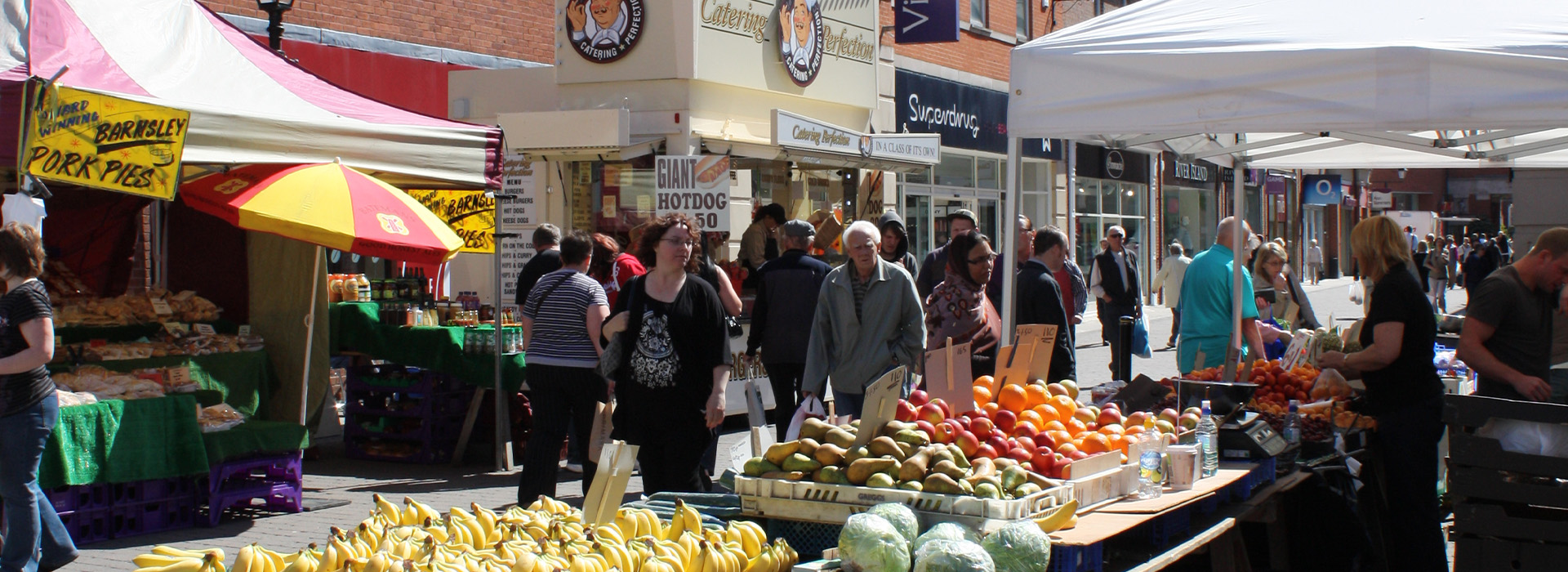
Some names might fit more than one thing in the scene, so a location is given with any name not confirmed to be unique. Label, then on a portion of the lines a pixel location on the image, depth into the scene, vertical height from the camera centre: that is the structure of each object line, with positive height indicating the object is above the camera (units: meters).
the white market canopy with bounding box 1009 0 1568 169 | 4.71 +0.71
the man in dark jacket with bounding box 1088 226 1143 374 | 13.62 -0.31
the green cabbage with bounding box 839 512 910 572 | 3.41 -0.76
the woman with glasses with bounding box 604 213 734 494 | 5.66 -0.45
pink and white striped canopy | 6.82 +0.98
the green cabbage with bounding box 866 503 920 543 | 3.58 -0.72
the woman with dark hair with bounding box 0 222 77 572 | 5.53 -0.53
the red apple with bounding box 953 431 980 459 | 4.21 -0.60
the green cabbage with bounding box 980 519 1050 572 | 3.45 -0.77
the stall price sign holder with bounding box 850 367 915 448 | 4.14 -0.47
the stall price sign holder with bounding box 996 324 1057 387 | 5.57 -0.43
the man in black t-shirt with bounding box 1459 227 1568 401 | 5.57 -0.36
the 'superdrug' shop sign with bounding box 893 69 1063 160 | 18.27 +2.18
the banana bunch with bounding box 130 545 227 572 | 3.19 -0.75
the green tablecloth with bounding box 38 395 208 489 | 6.44 -0.93
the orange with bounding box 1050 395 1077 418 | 5.05 -0.58
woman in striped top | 6.96 -0.55
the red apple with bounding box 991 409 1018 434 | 4.68 -0.59
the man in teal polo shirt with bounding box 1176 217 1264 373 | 8.20 -0.32
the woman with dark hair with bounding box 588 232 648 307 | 8.21 -0.02
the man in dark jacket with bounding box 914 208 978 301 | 9.41 -0.04
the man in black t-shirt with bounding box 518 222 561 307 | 8.89 +0.02
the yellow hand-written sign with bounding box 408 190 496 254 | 9.70 +0.36
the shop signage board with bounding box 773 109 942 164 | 12.16 +1.19
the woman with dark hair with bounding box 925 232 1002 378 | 7.00 -0.28
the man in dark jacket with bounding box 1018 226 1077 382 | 7.41 -0.29
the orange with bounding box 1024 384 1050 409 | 5.11 -0.54
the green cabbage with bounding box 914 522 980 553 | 3.49 -0.74
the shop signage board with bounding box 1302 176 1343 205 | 29.42 +1.53
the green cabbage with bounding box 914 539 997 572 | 3.33 -0.77
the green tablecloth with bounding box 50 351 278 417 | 7.74 -0.70
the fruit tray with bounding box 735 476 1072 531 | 3.70 -0.72
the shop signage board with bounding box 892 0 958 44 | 17.23 +3.15
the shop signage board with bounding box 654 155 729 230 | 10.78 +0.60
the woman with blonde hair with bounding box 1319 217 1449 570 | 5.46 -0.57
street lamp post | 10.15 +1.89
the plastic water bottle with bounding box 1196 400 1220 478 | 4.83 -0.70
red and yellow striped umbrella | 7.05 +0.30
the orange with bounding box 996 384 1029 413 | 5.07 -0.55
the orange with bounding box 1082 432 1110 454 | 4.47 -0.65
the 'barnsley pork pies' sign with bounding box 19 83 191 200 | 6.08 +0.58
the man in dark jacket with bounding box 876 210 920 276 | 8.98 +0.15
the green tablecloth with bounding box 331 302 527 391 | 9.07 -0.60
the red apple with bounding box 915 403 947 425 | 4.45 -0.54
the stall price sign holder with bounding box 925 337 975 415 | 4.93 -0.44
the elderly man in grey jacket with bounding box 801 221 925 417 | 6.63 -0.33
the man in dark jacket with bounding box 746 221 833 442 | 7.75 -0.33
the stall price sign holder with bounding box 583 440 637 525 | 3.77 -0.65
